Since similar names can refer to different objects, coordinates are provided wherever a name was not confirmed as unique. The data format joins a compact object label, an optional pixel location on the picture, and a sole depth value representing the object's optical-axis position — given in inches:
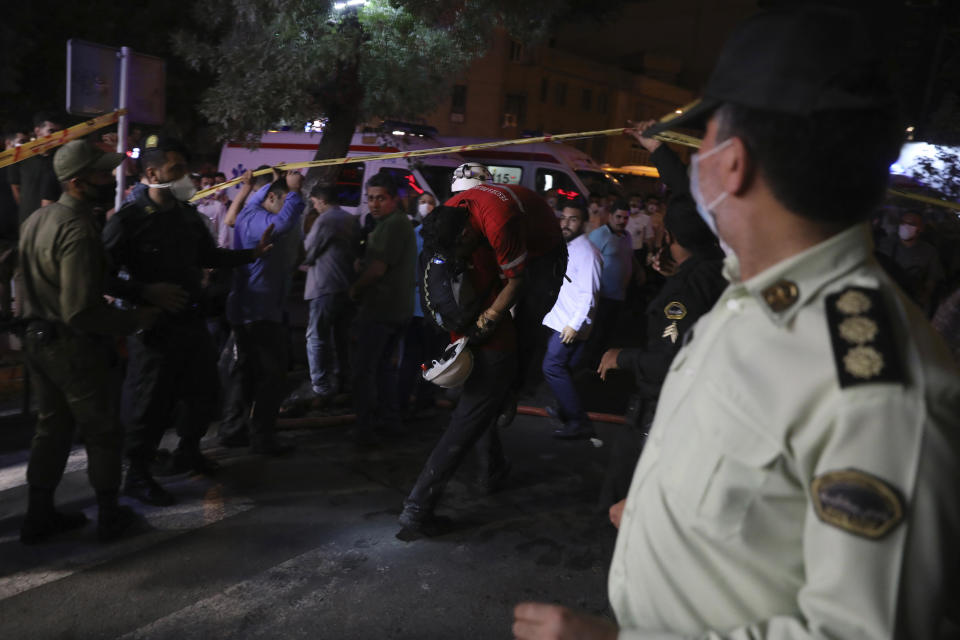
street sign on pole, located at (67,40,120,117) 231.7
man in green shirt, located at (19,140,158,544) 152.4
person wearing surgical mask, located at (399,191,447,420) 267.0
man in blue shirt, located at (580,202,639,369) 312.3
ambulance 520.1
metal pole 243.9
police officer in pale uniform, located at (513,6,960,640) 39.3
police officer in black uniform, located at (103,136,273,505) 179.5
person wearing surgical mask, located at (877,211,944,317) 382.6
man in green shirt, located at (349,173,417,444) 243.0
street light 426.9
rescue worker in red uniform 169.3
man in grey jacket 274.2
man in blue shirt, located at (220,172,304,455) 223.8
